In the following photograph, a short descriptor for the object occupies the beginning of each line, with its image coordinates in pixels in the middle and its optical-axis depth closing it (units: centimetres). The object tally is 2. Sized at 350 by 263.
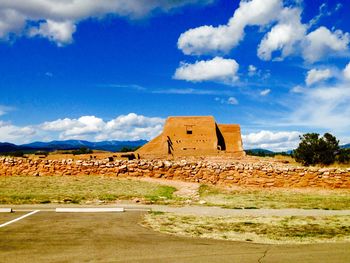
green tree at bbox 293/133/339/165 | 3953
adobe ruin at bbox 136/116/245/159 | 5941
